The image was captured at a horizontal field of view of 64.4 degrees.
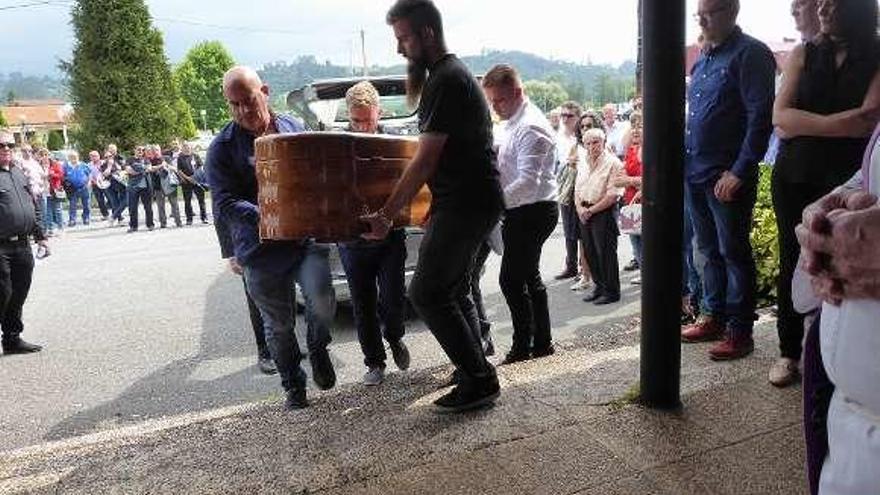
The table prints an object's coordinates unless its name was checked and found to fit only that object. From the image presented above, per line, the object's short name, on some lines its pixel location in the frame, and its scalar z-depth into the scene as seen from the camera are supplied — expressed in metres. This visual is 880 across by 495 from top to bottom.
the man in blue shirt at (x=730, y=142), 3.39
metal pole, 2.71
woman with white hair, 6.52
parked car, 7.66
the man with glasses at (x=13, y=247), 6.10
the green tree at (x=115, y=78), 26.75
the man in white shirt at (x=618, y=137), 8.01
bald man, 3.58
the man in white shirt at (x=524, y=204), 4.07
